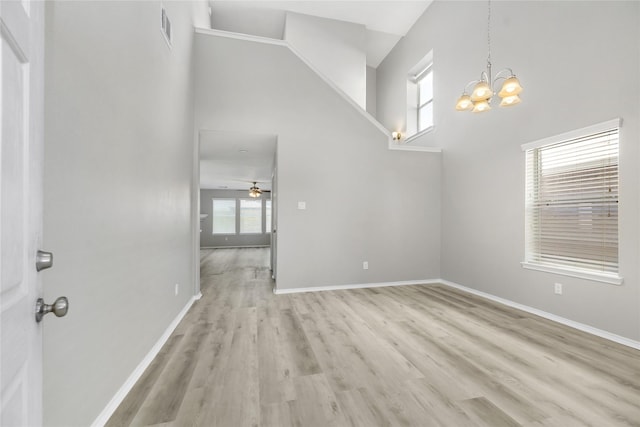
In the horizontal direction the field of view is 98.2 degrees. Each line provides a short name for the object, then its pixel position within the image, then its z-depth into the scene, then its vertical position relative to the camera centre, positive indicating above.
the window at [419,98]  5.95 +2.61
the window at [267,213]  11.98 +0.05
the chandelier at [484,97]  2.64 +1.19
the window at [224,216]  11.47 -0.08
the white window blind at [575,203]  2.68 +0.13
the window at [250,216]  11.77 -0.08
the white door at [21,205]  0.56 +0.02
